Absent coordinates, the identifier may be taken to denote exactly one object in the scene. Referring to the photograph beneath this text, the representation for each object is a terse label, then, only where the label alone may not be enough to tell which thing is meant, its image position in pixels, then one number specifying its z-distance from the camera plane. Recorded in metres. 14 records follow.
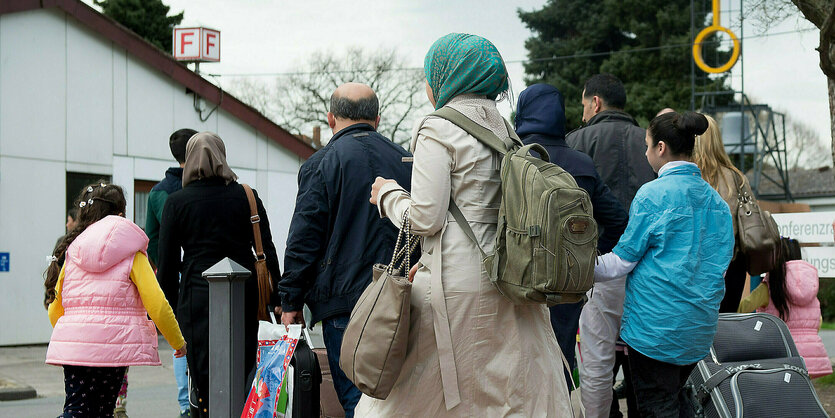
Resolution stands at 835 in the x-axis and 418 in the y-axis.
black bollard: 4.88
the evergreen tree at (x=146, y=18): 34.75
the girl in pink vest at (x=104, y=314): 5.02
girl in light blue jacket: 4.39
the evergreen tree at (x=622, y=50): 40.22
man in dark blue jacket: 4.36
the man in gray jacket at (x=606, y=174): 5.22
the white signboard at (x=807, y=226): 9.49
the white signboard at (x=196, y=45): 22.36
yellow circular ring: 30.86
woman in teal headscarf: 3.23
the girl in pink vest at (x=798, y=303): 6.39
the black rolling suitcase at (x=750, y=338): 5.24
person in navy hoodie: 4.82
